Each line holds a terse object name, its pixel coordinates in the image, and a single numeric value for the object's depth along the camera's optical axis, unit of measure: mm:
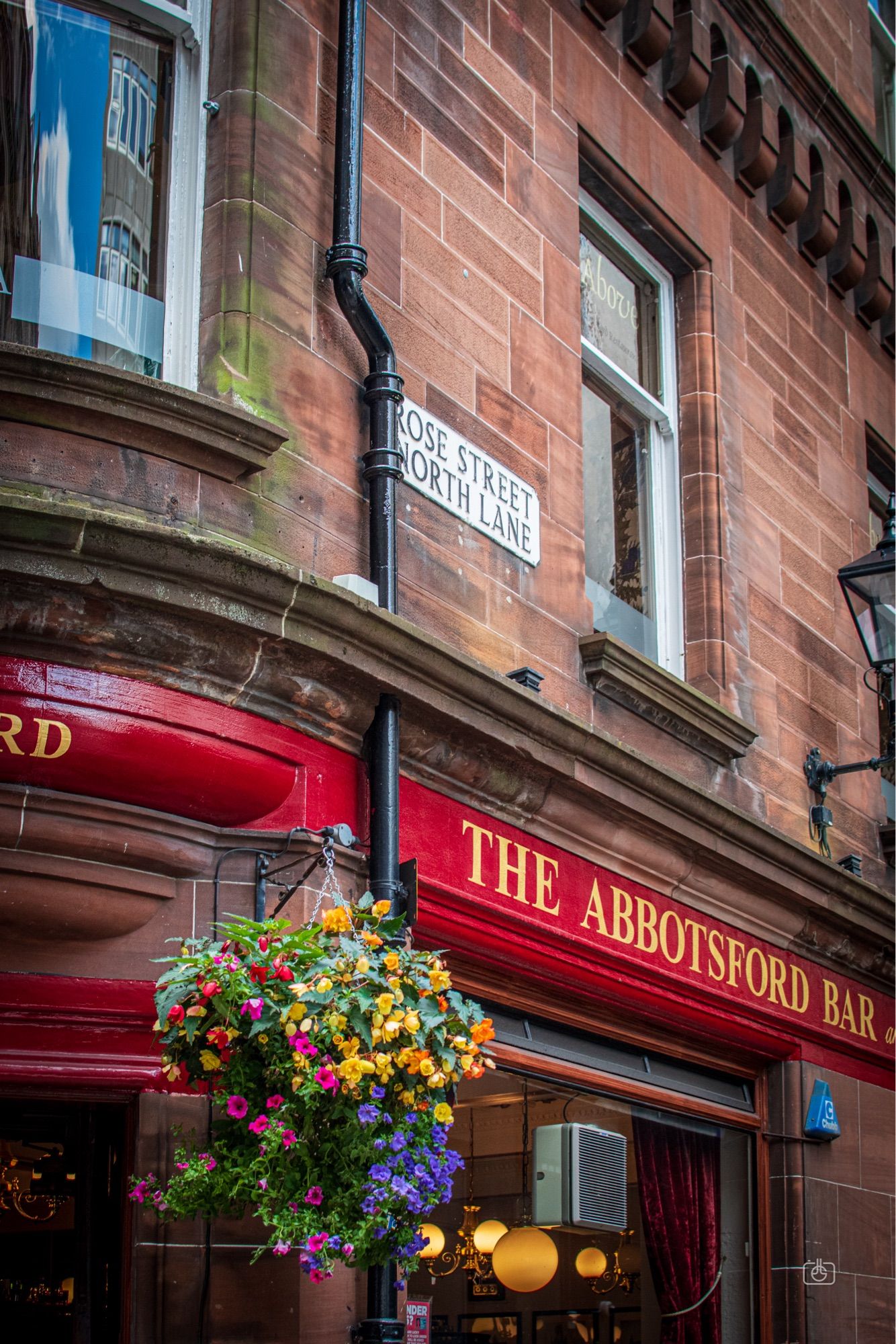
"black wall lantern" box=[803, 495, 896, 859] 8430
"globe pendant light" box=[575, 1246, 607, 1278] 8352
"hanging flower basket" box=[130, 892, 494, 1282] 4648
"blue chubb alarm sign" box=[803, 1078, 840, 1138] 8711
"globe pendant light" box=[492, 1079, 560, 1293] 8164
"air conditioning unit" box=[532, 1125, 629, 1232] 7105
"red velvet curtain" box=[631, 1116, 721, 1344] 8273
